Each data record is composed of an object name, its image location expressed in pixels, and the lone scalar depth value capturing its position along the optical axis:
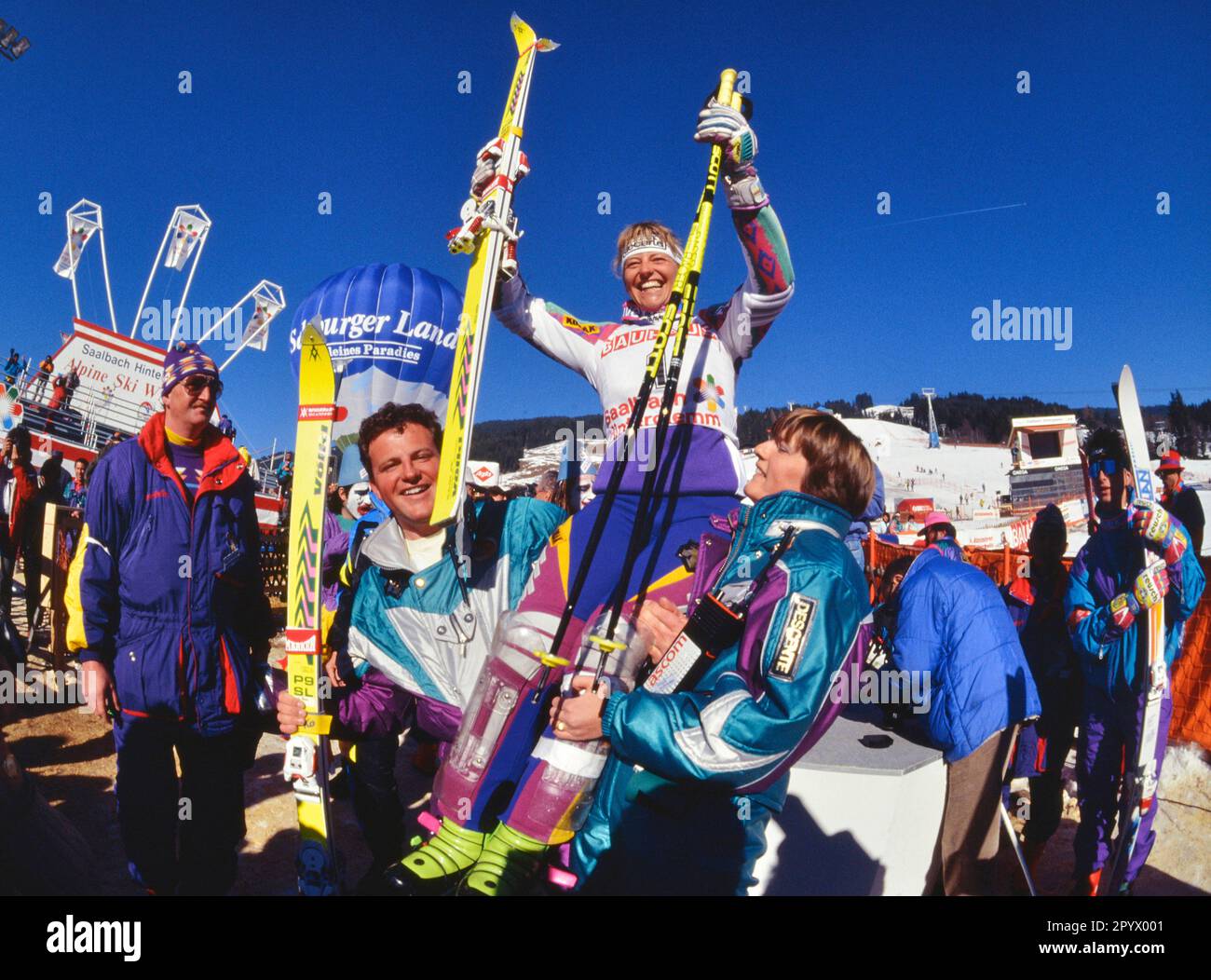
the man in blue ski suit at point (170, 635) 2.98
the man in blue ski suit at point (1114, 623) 3.62
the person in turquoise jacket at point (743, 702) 1.65
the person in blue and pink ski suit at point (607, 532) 1.88
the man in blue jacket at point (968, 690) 3.56
